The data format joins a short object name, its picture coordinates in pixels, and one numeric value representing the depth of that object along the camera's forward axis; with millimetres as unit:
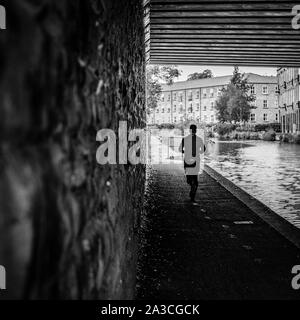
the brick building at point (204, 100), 84812
